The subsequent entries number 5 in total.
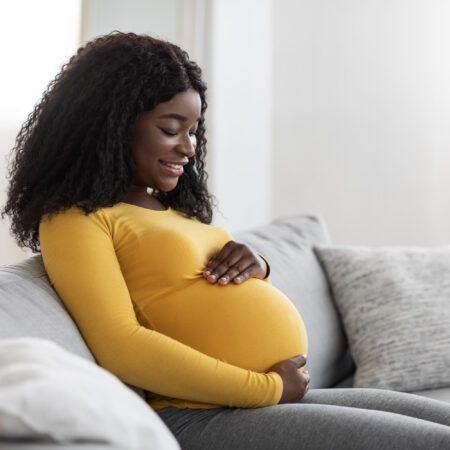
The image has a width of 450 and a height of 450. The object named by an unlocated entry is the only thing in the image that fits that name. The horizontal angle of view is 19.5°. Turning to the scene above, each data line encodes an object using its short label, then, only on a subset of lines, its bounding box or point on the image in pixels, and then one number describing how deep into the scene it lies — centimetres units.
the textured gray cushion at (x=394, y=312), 299
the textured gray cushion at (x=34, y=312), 214
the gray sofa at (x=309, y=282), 295
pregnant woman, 219
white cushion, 155
